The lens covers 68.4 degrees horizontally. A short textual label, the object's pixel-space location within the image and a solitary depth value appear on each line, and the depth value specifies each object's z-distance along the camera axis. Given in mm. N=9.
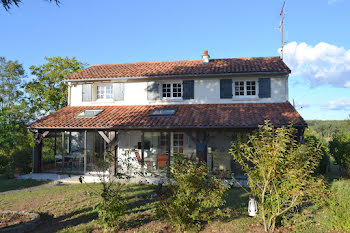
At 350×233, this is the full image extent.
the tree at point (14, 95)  19398
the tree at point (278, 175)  5156
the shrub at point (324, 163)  14461
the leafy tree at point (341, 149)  12648
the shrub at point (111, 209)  5395
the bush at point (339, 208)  5514
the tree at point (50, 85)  25062
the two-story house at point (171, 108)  12180
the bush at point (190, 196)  5414
